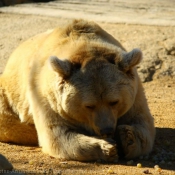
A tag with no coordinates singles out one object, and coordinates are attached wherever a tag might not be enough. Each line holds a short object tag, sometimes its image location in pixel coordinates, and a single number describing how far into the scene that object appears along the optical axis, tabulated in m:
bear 12.57
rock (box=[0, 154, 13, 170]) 9.94
